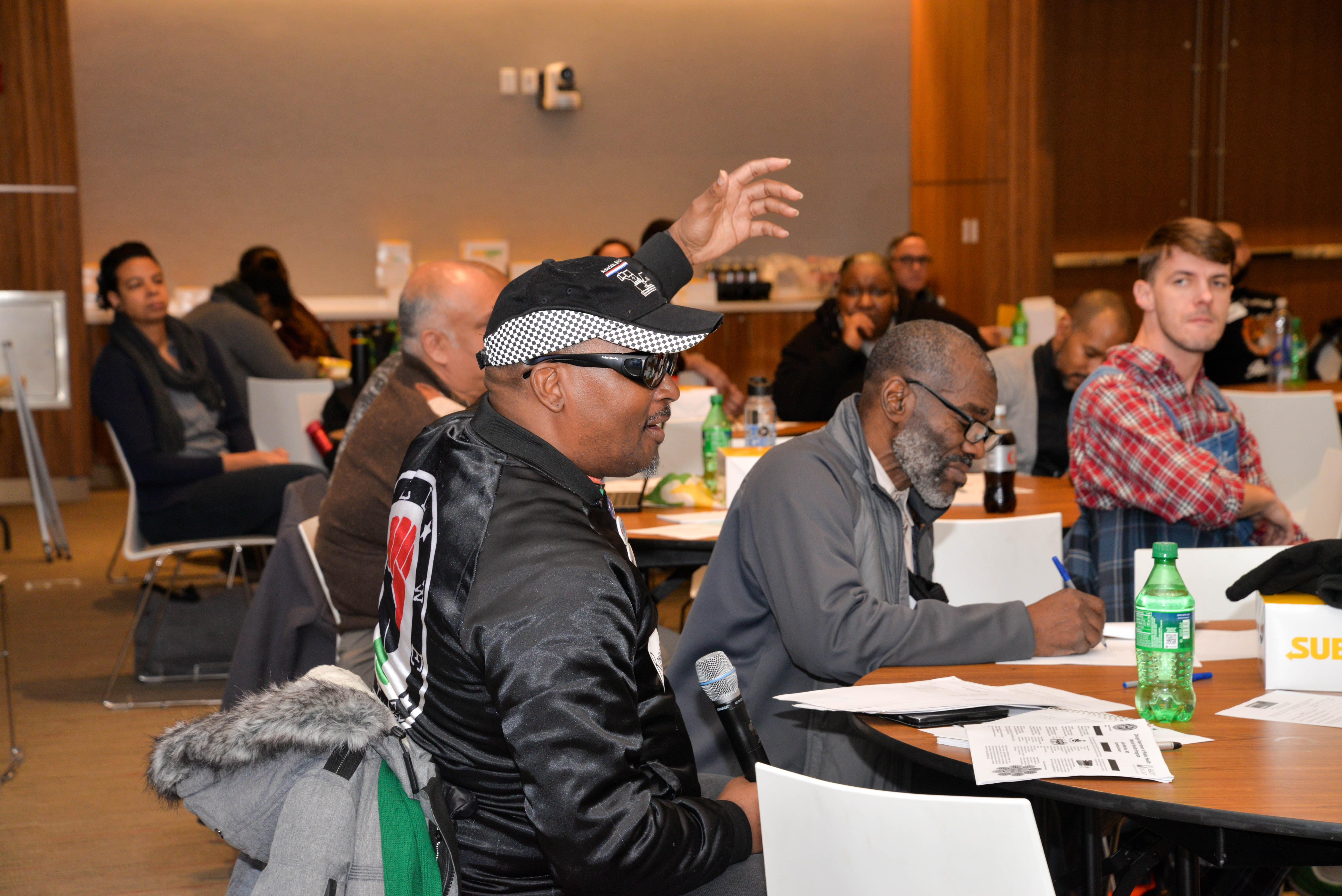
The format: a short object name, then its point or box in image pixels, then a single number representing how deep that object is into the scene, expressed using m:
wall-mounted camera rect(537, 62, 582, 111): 9.45
